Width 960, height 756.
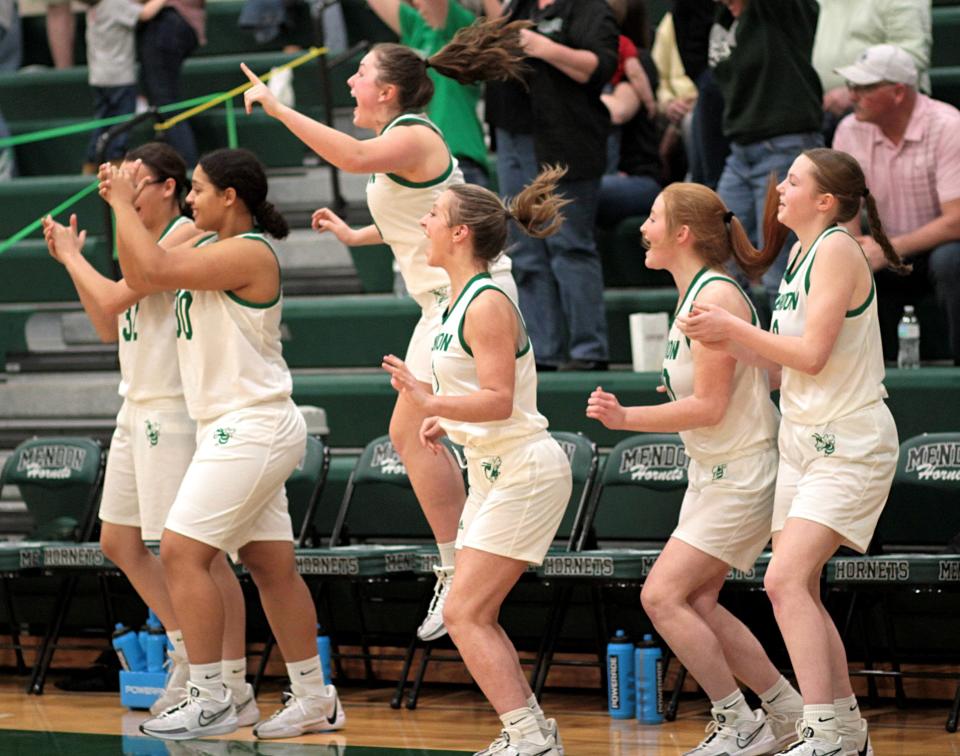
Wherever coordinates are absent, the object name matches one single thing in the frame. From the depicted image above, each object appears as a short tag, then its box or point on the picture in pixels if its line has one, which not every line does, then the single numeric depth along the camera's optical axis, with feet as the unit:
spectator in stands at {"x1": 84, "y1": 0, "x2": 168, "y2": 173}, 63.98
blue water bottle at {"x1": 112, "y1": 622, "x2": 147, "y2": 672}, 43.06
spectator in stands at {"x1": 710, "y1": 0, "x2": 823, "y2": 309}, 46.26
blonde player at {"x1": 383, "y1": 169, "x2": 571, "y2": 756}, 30.96
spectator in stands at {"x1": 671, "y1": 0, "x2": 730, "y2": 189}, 50.42
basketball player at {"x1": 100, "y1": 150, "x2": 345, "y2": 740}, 35.58
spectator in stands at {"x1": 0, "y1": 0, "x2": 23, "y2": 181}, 69.51
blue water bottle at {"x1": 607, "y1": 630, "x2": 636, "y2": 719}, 39.09
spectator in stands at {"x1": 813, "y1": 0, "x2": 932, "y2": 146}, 47.93
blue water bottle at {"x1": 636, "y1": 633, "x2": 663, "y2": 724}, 38.55
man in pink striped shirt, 43.98
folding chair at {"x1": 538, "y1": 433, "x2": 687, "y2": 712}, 38.75
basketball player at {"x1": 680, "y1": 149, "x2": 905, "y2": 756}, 30.01
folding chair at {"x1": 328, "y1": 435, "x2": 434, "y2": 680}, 41.75
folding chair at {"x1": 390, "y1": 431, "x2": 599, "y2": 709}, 40.91
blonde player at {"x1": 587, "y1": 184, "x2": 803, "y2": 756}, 31.71
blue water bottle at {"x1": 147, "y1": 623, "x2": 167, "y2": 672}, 42.55
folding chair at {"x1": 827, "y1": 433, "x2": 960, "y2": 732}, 36.37
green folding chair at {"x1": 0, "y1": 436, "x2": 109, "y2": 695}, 45.60
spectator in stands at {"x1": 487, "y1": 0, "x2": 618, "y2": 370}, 47.78
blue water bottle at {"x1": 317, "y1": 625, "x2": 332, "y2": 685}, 42.39
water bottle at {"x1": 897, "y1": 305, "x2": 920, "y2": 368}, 45.03
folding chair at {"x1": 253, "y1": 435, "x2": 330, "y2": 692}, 44.68
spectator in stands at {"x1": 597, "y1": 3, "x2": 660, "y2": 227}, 52.01
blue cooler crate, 41.68
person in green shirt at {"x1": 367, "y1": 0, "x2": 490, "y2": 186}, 51.08
